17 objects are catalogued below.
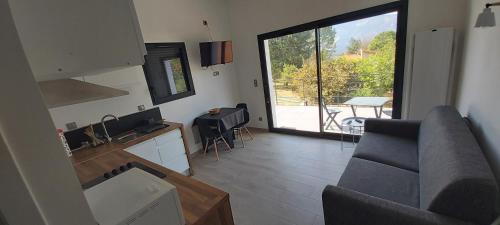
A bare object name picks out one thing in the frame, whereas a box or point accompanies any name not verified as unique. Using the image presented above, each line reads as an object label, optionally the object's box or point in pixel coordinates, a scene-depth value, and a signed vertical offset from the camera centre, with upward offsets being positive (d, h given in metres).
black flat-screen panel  3.70 +0.38
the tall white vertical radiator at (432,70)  2.42 -0.31
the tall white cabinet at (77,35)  0.60 +0.18
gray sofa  1.08 -0.90
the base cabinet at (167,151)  2.66 -0.92
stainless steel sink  2.60 -0.66
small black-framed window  3.21 +0.12
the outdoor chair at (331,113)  3.78 -0.98
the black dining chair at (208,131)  3.61 -0.96
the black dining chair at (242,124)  4.03 -1.02
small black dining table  3.53 -0.82
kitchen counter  1.17 -0.71
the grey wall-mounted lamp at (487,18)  1.30 +0.11
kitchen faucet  2.64 -0.48
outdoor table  3.14 -0.75
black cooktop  1.55 -0.67
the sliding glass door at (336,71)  2.95 -0.22
